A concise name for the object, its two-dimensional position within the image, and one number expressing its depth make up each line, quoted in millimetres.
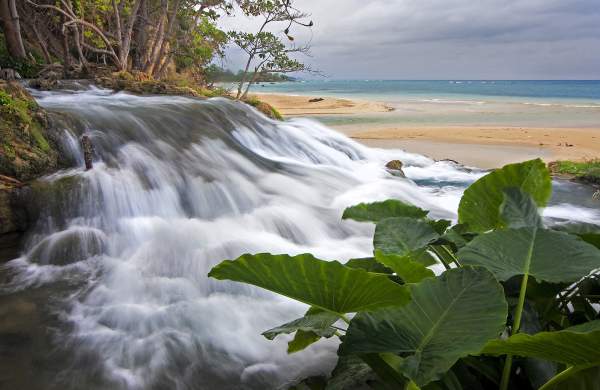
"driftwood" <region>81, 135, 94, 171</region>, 4273
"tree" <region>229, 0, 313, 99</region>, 12805
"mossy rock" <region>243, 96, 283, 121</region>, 10739
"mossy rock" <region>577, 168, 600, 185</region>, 7625
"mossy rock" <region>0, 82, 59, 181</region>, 4016
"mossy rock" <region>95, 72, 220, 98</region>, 9312
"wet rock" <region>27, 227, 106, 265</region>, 3426
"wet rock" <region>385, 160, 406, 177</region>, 8102
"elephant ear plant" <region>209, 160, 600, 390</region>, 958
